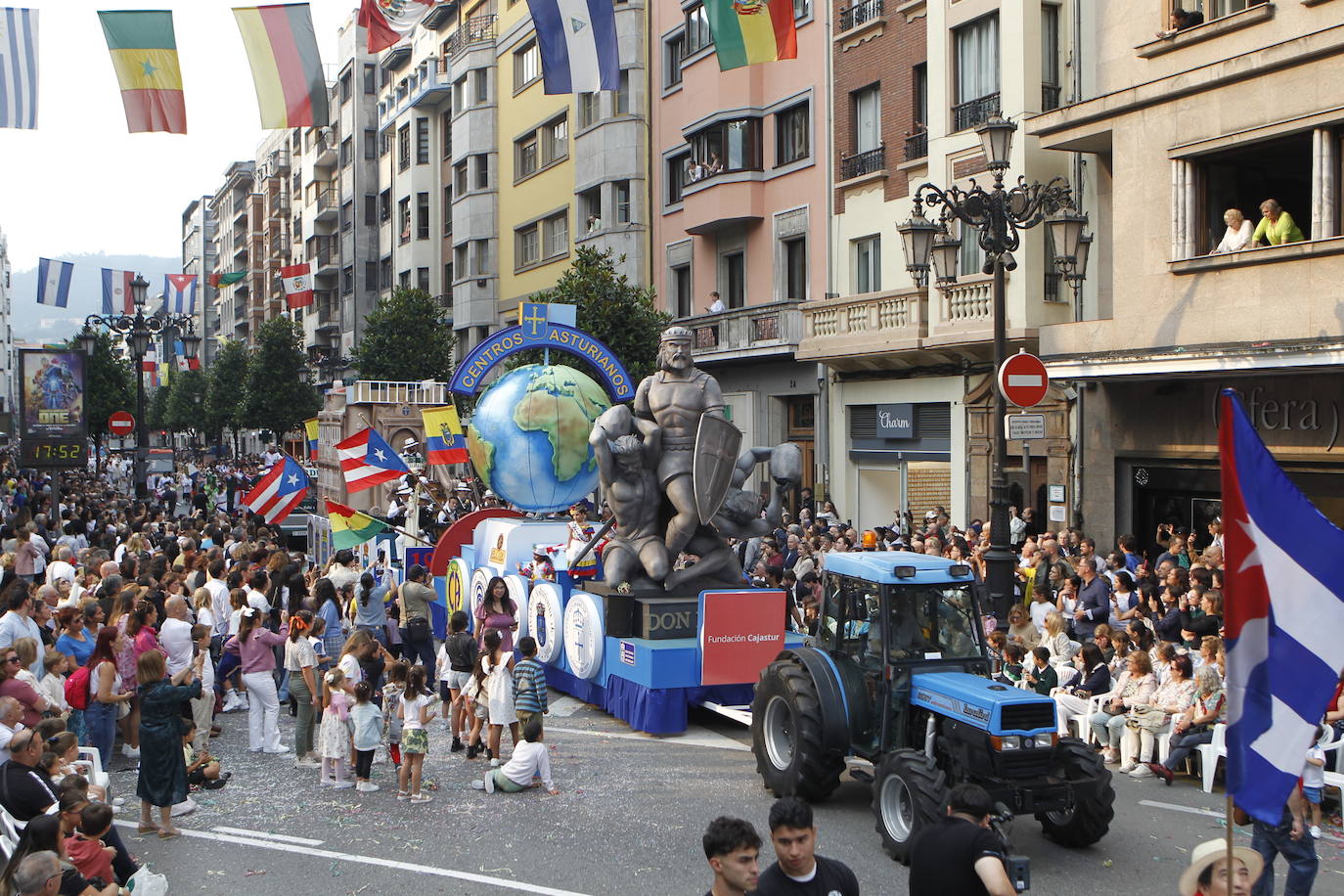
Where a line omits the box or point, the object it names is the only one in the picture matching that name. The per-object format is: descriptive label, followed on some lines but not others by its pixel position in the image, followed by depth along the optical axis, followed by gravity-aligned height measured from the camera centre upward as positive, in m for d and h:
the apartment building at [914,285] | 21.50 +3.07
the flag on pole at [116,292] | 55.34 +6.95
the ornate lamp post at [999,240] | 14.25 +2.36
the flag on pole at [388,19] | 20.56 +6.91
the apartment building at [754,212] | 28.33 +5.32
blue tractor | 8.16 -1.90
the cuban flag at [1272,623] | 4.68 -0.68
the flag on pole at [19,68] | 18.30 +5.38
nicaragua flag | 17.91 +5.55
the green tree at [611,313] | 26.46 +2.68
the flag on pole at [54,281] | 48.50 +6.23
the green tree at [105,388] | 56.53 +2.55
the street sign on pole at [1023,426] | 14.80 +0.15
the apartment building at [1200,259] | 15.66 +2.31
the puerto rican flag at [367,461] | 18.47 -0.26
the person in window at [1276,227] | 16.09 +2.65
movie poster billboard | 24.23 +0.94
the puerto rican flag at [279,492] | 19.08 -0.72
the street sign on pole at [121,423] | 36.03 +0.61
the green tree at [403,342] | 42.28 +3.34
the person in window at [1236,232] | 16.55 +2.66
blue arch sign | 17.02 +1.32
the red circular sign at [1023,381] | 14.05 +0.65
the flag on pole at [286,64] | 18.23 +5.45
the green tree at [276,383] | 58.03 +2.72
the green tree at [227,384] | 69.69 +3.27
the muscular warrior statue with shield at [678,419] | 12.95 +0.23
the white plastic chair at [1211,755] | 10.30 -2.54
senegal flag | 18.09 +5.35
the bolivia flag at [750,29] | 18.11 +5.82
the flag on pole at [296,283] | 62.78 +7.87
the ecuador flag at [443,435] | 20.89 +0.12
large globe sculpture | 16.81 +0.08
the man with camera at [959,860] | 5.31 -1.76
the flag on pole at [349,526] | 17.86 -1.17
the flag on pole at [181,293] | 65.12 +7.76
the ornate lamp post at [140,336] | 29.61 +2.67
